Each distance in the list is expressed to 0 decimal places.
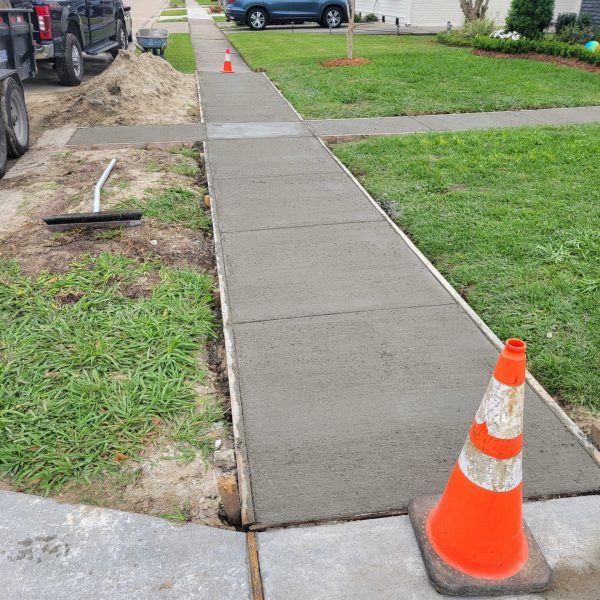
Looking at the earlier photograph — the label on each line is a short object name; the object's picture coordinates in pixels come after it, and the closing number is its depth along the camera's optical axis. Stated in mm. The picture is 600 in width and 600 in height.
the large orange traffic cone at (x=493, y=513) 2221
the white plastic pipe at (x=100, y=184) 5741
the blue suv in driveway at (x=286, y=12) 24562
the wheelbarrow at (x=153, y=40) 14539
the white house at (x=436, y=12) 25047
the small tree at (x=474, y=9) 21109
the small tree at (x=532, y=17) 16688
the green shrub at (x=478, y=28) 19984
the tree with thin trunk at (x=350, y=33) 13388
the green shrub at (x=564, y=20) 18641
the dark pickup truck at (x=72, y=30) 10508
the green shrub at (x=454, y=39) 19308
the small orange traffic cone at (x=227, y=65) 14383
